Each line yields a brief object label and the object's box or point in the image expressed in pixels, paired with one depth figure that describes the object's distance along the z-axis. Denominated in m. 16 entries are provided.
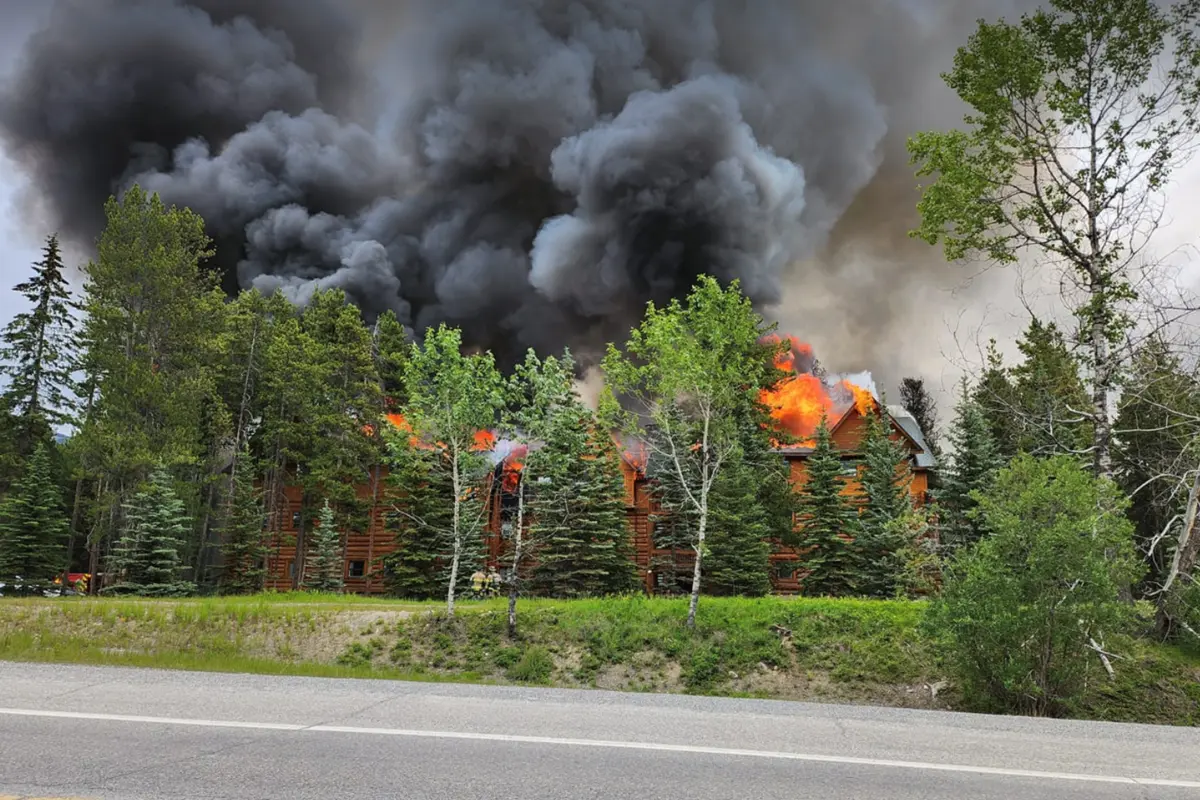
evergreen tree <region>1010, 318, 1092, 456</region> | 14.45
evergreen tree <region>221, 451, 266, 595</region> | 34.00
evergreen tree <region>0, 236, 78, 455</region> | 39.50
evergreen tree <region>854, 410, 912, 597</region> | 28.67
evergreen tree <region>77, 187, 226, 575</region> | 29.34
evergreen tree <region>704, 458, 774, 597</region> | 28.45
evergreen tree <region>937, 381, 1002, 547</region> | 32.09
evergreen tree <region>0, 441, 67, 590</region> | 33.31
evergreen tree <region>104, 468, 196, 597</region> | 28.69
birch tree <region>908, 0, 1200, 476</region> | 14.40
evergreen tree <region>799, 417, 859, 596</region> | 30.22
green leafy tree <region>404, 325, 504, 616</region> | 19.77
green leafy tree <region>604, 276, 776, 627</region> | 20.14
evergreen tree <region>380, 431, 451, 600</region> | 32.22
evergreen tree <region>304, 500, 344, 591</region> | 33.75
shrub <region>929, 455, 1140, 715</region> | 12.20
